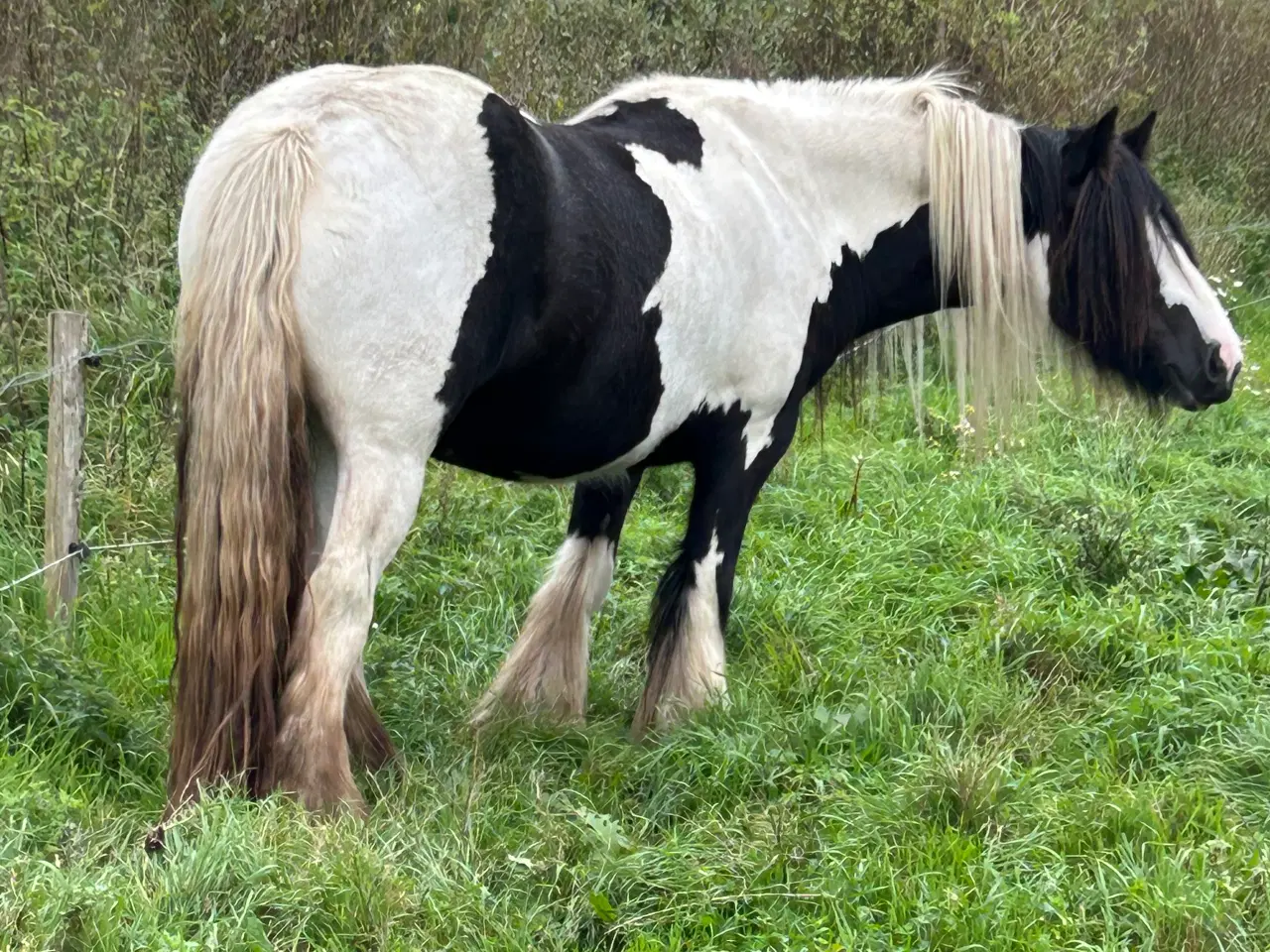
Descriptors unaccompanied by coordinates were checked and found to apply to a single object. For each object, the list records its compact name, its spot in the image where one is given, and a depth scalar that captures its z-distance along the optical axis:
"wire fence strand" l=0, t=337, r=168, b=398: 7.43
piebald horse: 5.32
